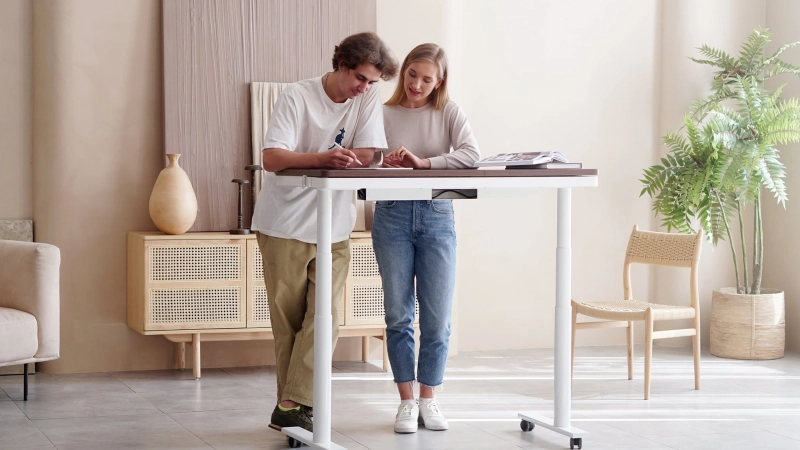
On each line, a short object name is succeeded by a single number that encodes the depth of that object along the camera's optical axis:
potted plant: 5.64
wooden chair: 4.68
